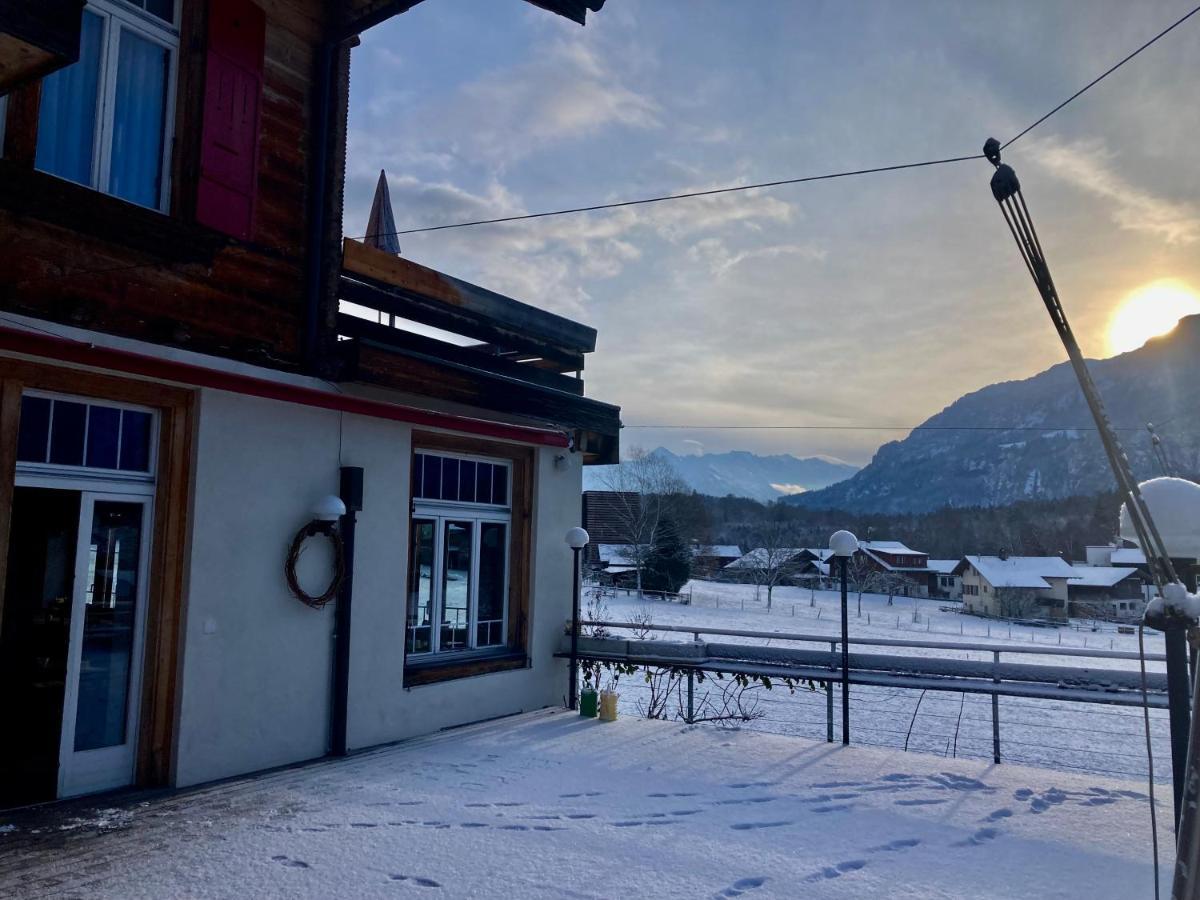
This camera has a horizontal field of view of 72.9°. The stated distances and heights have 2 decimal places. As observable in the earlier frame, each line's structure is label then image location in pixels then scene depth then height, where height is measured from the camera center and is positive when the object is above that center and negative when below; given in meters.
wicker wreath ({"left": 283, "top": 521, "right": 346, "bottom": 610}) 5.29 -0.16
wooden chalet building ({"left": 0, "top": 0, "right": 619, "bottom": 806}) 4.22 +0.74
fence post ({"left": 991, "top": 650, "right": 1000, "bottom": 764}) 6.14 -1.25
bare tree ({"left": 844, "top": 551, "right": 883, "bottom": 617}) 47.25 -1.44
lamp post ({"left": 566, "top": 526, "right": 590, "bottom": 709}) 7.50 -0.68
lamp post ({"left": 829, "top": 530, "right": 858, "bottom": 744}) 6.51 -0.04
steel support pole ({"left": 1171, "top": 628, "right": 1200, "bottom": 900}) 1.88 -0.66
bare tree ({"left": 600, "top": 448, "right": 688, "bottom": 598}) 35.19 +2.33
